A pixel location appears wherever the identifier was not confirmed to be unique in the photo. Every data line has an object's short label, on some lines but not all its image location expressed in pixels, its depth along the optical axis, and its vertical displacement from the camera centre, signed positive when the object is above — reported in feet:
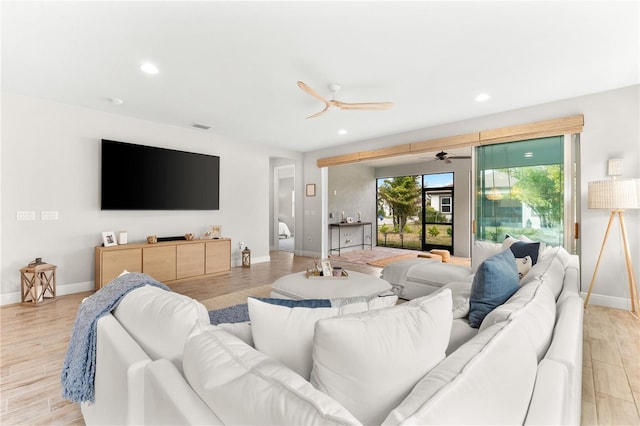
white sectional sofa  2.22 -1.42
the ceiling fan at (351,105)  10.53 +3.91
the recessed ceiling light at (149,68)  9.39 +4.73
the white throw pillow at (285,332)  3.14 -1.28
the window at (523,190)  13.11 +1.17
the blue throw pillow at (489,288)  5.26 -1.34
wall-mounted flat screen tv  14.06 +1.83
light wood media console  13.20 -2.29
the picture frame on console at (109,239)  13.71 -1.21
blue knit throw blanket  4.54 -2.08
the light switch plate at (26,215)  12.06 -0.09
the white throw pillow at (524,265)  7.98 -1.39
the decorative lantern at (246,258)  18.83 -2.83
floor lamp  10.13 +0.50
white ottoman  9.06 -2.35
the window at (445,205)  26.28 +0.83
